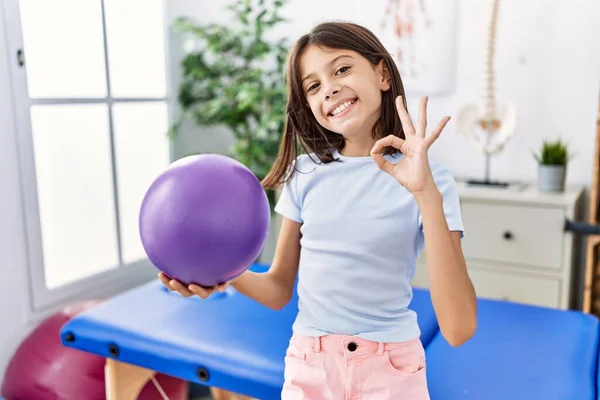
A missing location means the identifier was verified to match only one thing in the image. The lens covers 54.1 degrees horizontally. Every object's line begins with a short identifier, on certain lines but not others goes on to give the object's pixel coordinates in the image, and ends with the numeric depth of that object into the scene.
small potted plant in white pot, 2.33
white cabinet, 2.24
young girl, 1.02
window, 2.19
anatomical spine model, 2.43
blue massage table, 1.31
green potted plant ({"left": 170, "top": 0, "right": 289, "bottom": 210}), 2.57
